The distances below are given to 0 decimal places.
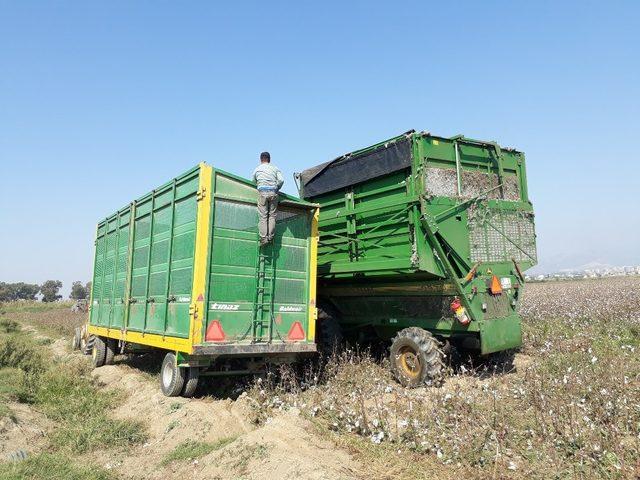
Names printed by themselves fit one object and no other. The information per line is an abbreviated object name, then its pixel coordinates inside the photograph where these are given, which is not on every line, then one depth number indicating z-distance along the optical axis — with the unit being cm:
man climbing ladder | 716
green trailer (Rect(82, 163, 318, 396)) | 675
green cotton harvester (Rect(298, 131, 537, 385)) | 728
